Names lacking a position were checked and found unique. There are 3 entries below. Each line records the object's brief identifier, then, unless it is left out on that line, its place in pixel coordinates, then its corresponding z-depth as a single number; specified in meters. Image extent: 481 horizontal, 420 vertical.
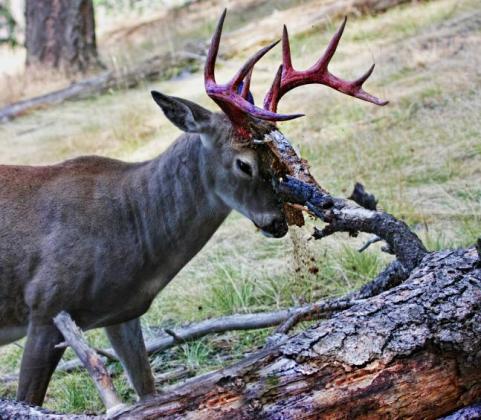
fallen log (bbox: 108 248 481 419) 5.37
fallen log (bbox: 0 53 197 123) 24.67
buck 8.59
